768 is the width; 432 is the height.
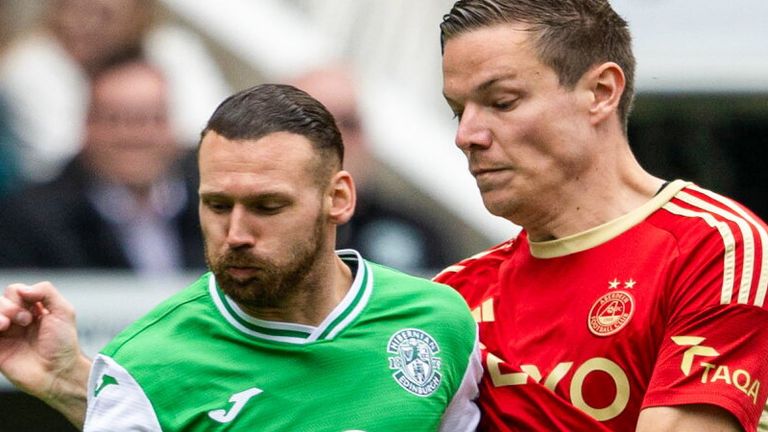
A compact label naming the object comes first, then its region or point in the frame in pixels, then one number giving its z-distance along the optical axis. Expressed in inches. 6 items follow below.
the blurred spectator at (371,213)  758.5
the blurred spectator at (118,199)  731.4
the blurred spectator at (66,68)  761.0
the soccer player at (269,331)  299.9
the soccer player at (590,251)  294.8
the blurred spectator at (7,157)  756.0
